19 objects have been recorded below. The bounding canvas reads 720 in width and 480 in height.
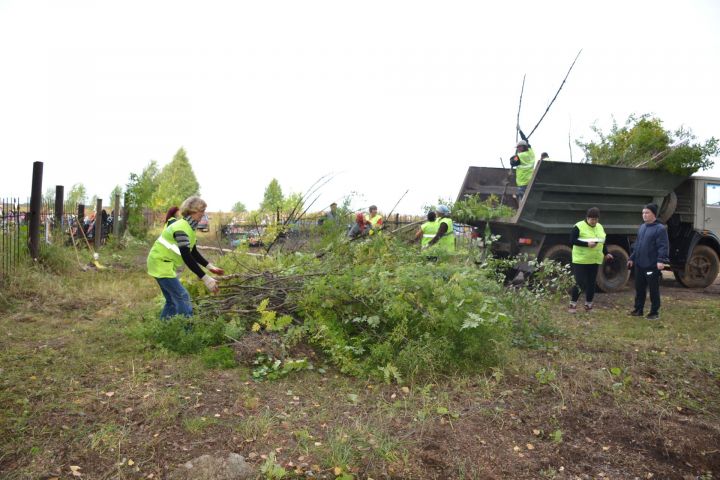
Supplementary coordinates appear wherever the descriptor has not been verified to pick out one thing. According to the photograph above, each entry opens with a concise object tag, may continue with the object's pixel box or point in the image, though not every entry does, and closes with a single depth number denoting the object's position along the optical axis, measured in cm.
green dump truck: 934
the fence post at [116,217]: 1717
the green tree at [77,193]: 3708
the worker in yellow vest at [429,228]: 868
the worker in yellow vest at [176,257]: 553
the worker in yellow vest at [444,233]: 839
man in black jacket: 767
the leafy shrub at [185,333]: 534
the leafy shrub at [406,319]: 490
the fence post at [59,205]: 1232
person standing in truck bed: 941
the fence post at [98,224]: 1486
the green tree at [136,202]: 1867
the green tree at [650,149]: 1038
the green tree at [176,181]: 3343
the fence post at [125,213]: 1845
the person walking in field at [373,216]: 942
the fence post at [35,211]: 955
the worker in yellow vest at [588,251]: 812
